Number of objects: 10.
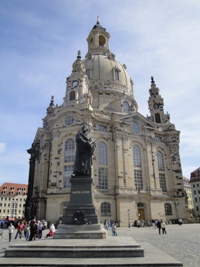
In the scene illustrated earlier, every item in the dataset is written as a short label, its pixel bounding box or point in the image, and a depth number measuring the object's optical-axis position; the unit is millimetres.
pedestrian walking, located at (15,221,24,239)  20519
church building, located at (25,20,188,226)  38219
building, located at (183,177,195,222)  78175
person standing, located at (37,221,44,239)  18898
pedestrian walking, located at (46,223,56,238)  17250
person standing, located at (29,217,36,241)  16297
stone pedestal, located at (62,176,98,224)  12648
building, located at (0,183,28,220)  80812
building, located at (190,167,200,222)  71812
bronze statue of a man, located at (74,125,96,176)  14031
